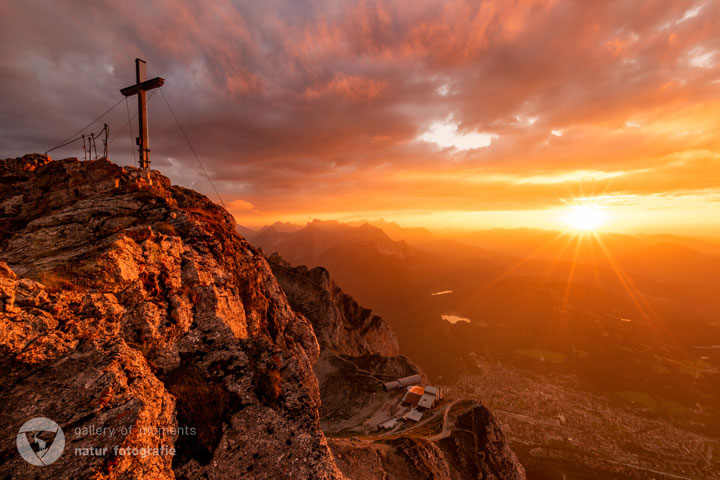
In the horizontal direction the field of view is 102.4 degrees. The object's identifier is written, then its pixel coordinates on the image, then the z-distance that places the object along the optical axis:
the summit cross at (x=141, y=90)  33.59
